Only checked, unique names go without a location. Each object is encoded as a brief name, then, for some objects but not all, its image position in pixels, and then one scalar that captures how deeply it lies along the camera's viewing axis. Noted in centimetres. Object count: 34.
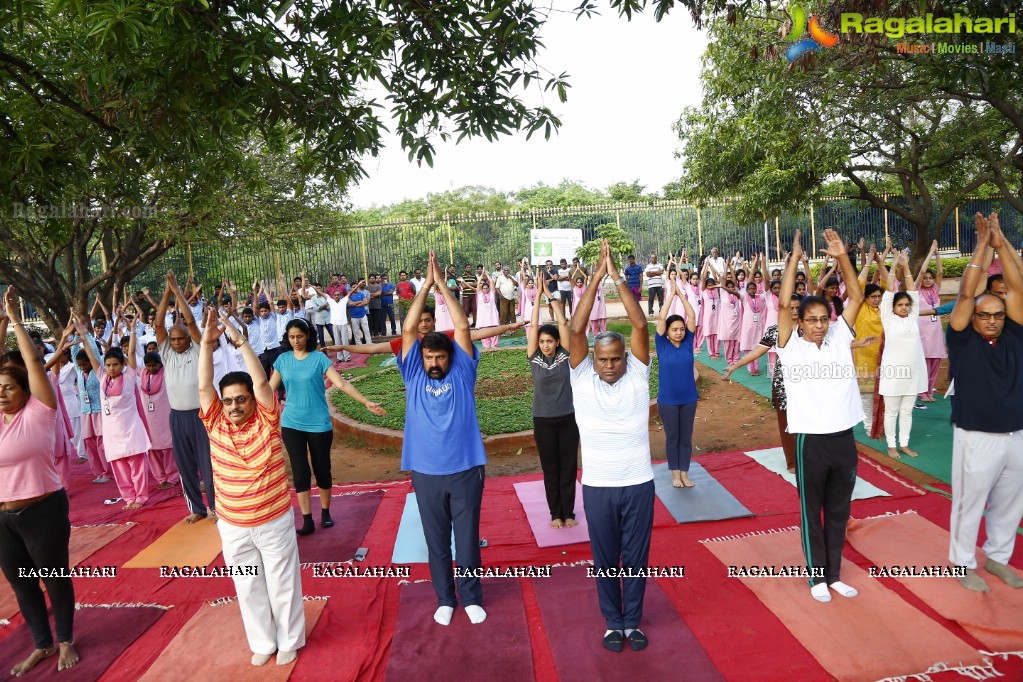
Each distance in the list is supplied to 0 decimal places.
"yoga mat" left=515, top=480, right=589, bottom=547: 551
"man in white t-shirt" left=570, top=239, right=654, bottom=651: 389
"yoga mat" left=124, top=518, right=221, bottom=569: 566
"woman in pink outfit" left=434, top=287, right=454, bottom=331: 1528
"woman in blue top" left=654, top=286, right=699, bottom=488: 620
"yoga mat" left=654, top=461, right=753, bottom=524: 579
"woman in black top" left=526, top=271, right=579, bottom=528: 554
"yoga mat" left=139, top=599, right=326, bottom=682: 402
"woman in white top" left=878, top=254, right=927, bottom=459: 689
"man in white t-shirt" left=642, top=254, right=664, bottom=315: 1752
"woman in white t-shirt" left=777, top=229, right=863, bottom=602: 429
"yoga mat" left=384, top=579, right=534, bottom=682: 392
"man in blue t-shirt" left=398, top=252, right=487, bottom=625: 427
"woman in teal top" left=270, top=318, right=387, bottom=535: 565
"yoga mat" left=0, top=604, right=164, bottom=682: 418
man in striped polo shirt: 395
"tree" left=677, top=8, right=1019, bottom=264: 1059
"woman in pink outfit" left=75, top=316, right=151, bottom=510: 686
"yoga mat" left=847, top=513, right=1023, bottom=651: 393
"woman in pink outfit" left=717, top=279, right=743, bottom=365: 1189
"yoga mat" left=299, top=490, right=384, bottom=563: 556
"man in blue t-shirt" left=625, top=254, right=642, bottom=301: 1800
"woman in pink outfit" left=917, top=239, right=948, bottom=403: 841
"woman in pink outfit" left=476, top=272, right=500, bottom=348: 1591
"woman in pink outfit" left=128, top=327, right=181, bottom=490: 701
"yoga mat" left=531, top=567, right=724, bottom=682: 379
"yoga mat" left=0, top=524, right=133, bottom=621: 575
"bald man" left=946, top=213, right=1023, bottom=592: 427
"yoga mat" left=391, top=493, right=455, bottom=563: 543
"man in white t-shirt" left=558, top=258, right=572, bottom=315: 1702
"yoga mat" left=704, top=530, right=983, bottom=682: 370
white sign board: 1956
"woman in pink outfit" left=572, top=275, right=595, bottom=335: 1438
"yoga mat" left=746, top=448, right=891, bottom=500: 600
